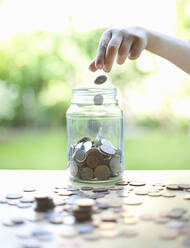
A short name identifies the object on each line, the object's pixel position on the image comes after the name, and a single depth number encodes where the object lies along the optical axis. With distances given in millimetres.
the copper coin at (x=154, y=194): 863
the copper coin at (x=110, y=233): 620
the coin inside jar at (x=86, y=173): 976
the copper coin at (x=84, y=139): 1035
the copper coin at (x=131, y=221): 680
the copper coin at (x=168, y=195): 853
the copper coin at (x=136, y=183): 961
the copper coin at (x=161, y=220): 681
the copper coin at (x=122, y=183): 961
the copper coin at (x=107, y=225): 654
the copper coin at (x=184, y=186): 918
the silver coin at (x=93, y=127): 1092
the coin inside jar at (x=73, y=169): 995
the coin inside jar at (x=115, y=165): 990
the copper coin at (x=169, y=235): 606
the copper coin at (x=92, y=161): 967
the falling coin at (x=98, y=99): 1014
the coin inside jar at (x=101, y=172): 973
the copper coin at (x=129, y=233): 624
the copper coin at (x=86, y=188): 912
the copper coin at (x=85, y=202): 726
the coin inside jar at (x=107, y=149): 976
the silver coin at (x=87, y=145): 992
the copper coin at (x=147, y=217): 698
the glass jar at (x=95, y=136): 977
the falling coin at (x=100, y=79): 1046
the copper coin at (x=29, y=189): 912
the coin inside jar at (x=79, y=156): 978
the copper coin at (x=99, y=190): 891
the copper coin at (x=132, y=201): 798
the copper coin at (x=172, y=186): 917
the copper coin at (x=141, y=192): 879
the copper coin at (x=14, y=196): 846
